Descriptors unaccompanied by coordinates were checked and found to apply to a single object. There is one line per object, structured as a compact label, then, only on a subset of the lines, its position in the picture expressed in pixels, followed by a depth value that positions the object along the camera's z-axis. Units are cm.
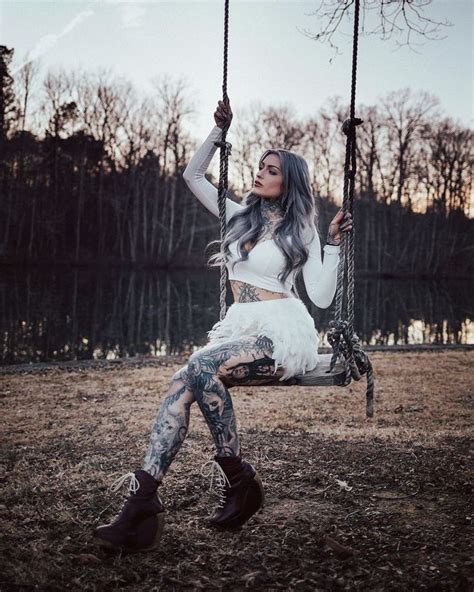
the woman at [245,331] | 260
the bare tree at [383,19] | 484
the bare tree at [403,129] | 3794
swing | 288
